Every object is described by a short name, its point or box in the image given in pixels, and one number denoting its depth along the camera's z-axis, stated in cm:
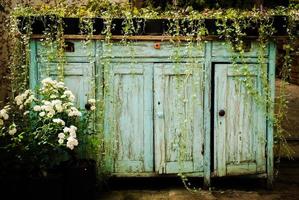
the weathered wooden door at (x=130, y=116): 473
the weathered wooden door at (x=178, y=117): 475
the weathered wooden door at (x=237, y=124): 478
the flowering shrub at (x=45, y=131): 414
